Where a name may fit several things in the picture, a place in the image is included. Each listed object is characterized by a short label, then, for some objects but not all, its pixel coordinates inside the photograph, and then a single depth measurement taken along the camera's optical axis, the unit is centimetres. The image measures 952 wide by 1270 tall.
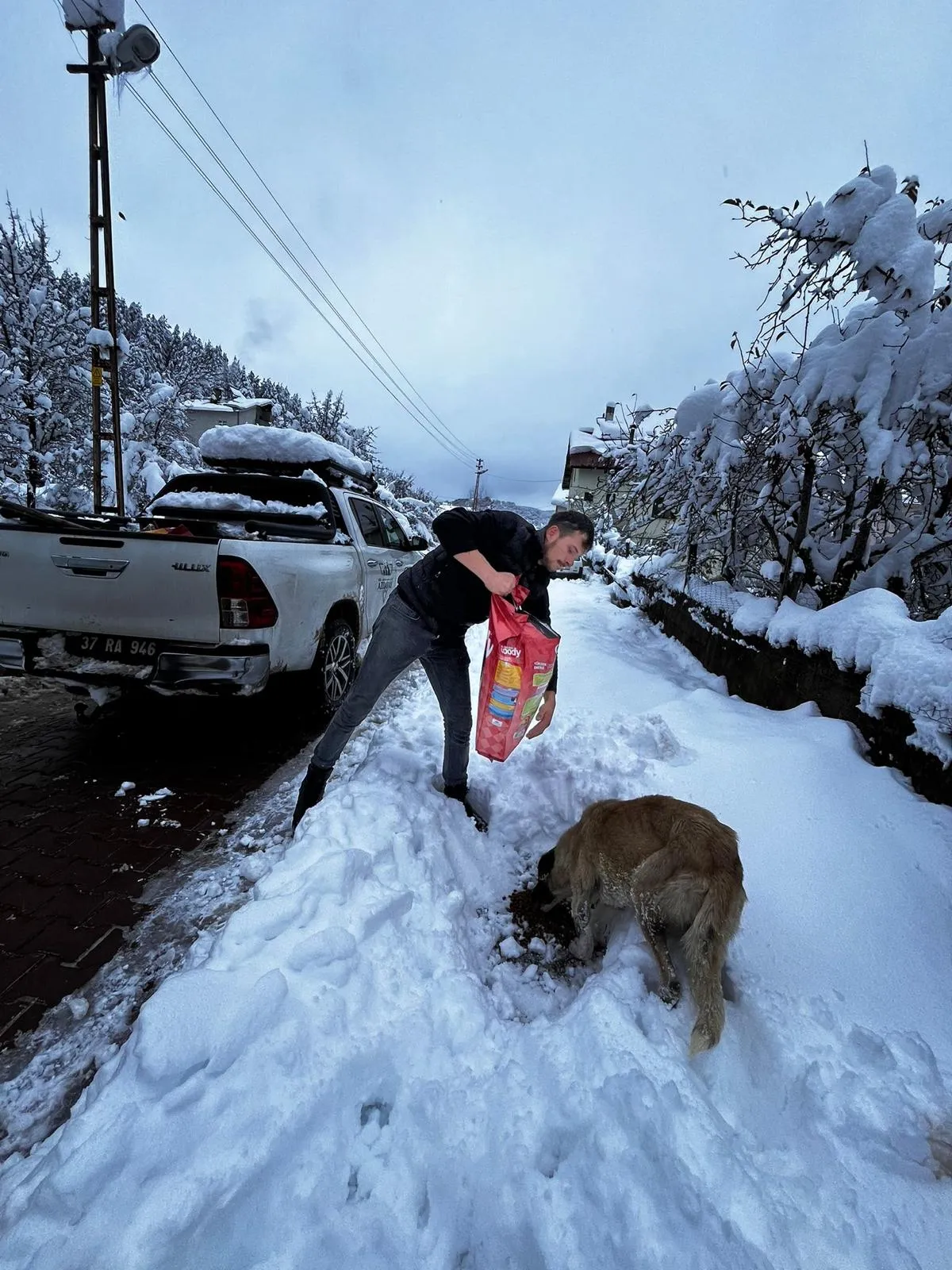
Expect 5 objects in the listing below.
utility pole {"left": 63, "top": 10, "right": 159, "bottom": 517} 773
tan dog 171
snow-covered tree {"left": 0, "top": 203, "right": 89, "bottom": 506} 1155
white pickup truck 327
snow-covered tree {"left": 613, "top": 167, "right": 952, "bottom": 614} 351
